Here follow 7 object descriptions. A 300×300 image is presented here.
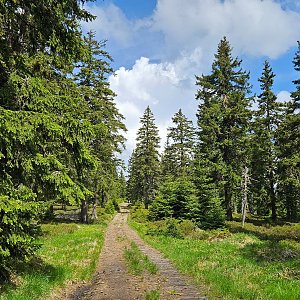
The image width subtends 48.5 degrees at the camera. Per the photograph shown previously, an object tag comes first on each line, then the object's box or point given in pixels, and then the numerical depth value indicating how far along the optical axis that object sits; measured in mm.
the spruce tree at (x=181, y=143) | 51069
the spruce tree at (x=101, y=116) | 31484
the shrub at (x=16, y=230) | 6922
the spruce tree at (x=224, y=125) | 34406
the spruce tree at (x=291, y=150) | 24795
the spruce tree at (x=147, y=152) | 57781
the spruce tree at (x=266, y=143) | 36875
